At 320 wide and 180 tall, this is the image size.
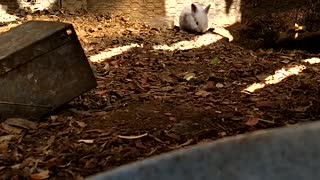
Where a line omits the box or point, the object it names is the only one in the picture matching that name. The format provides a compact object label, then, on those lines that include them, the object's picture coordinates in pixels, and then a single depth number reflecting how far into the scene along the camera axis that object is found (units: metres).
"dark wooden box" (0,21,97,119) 2.99
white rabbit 6.21
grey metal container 1.50
